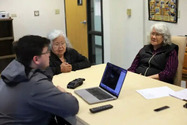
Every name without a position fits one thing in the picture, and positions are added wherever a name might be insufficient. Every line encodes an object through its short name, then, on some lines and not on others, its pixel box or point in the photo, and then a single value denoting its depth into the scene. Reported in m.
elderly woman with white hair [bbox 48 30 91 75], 2.77
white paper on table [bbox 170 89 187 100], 1.89
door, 5.63
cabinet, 5.07
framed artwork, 3.62
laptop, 1.88
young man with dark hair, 1.57
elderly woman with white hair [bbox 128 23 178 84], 2.72
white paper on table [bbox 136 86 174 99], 1.93
